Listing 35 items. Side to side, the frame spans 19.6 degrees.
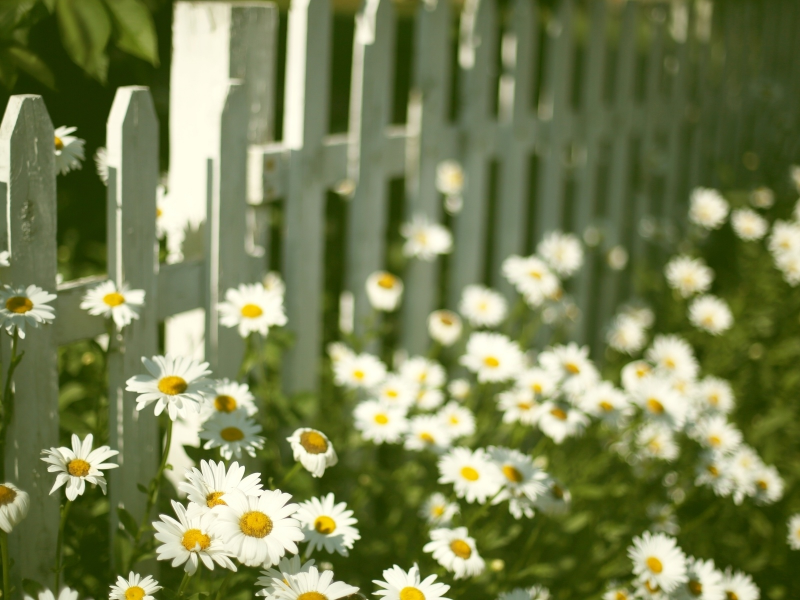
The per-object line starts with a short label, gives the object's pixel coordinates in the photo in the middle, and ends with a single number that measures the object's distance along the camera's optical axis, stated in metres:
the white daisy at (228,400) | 1.73
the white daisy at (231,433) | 1.70
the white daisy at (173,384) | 1.65
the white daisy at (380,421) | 1.89
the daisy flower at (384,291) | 2.11
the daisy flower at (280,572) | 1.60
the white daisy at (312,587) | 1.60
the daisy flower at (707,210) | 2.99
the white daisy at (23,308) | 1.64
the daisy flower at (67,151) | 1.73
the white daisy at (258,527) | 1.58
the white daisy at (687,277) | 2.76
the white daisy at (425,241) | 2.23
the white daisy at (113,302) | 1.74
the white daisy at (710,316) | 2.57
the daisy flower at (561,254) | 2.41
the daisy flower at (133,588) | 1.59
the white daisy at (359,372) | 2.01
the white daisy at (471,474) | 1.79
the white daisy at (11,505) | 1.59
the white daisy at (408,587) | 1.62
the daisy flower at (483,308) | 2.27
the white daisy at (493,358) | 2.03
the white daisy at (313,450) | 1.68
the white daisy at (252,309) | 1.82
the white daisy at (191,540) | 1.57
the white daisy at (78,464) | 1.62
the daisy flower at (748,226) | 2.87
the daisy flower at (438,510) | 1.84
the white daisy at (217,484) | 1.60
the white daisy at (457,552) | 1.73
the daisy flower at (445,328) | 2.16
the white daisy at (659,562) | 1.76
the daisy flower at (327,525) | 1.67
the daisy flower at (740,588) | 1.81
